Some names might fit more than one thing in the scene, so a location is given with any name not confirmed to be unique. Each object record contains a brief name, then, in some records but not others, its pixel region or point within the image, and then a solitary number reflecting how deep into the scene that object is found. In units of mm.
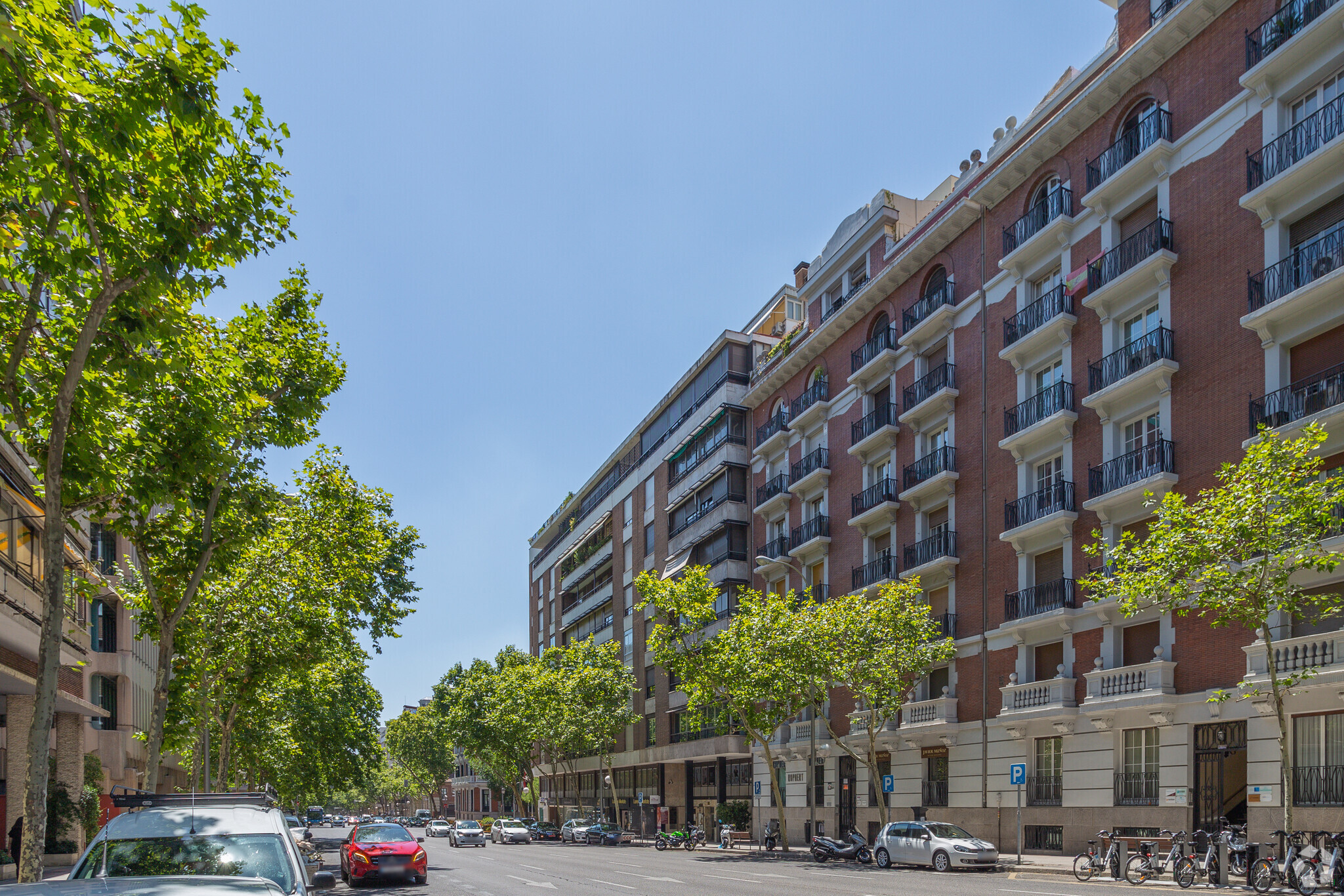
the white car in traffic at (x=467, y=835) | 51750
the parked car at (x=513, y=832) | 59938
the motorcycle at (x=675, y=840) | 46000
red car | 22875
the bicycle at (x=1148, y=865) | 22547
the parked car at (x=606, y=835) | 56000
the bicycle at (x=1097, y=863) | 23344
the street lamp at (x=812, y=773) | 35469
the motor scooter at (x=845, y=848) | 32281
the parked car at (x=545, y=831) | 64562
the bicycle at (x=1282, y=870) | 18719
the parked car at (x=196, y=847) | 7992
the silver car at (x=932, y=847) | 27469
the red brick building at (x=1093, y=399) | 24422
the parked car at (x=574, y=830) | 58438
